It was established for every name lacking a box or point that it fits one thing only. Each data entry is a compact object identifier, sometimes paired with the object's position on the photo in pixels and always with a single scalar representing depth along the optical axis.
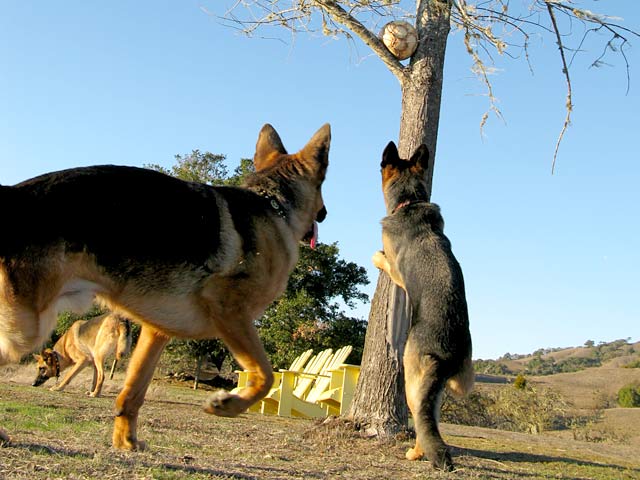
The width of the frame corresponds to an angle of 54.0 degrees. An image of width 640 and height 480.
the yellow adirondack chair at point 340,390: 10.40
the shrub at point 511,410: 15.24
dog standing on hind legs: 5.11
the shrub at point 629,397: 27.58
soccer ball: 8.41
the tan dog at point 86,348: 15.53
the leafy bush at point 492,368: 42.97
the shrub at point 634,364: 41.74
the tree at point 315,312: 19.44
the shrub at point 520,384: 16.28
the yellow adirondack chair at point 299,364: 16.05
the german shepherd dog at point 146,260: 3.74
